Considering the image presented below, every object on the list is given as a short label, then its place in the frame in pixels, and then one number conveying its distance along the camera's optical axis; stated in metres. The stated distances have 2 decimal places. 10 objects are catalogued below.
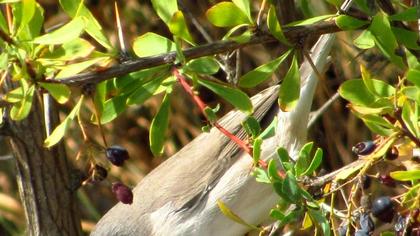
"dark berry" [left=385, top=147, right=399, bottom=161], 2.39
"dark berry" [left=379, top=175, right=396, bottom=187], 2.41
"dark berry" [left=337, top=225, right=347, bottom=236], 2.42
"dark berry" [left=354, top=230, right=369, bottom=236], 2.40
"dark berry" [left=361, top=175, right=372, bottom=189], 2.41
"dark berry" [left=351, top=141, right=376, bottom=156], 2.40
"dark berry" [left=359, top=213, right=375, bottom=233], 2.40
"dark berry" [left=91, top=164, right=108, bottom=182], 2.42
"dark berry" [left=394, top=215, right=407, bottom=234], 2.38
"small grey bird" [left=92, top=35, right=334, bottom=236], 2.56
